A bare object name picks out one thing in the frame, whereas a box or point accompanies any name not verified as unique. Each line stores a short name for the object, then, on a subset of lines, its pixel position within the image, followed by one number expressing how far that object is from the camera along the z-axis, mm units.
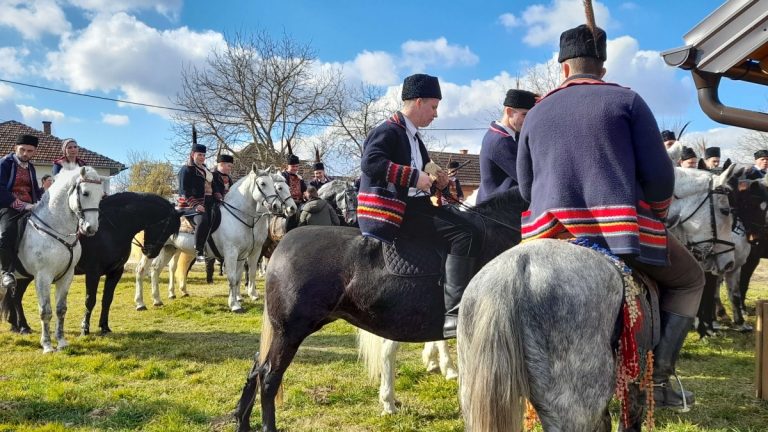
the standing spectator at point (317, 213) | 9703
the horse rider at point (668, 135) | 10094
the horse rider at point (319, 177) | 13948
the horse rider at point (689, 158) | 8789
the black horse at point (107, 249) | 7820
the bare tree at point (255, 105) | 27969
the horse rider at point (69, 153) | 7828
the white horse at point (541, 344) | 2000
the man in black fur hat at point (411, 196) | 3436
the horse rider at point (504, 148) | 3758
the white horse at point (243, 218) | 9773
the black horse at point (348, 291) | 3561
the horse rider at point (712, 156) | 10930
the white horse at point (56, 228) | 6754
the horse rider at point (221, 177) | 10844
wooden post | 4699
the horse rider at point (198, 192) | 9875
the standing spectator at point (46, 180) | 12057
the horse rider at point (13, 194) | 6801
